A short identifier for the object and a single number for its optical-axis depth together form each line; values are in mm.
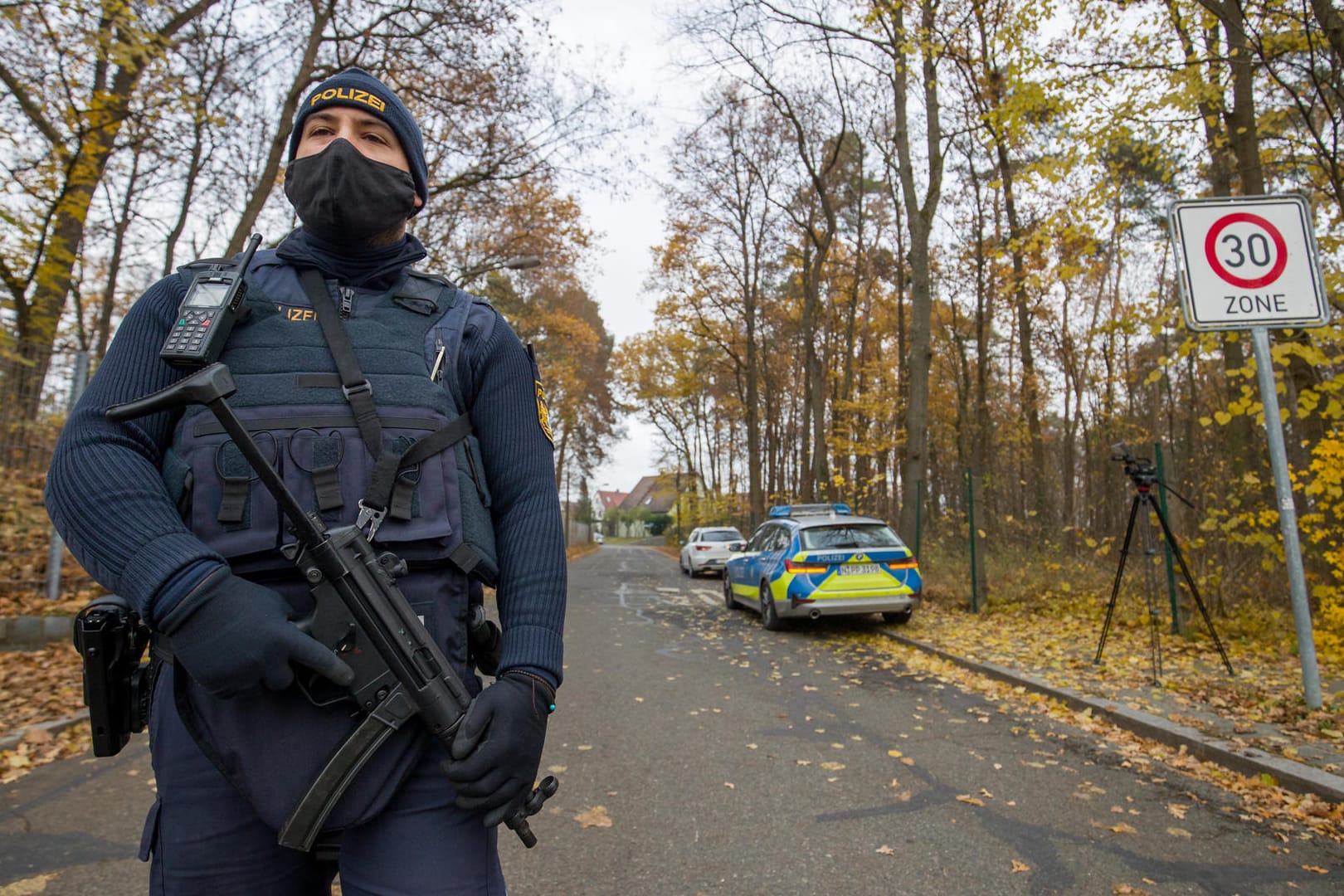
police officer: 1269
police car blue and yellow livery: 10289
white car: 24656
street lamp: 16375
